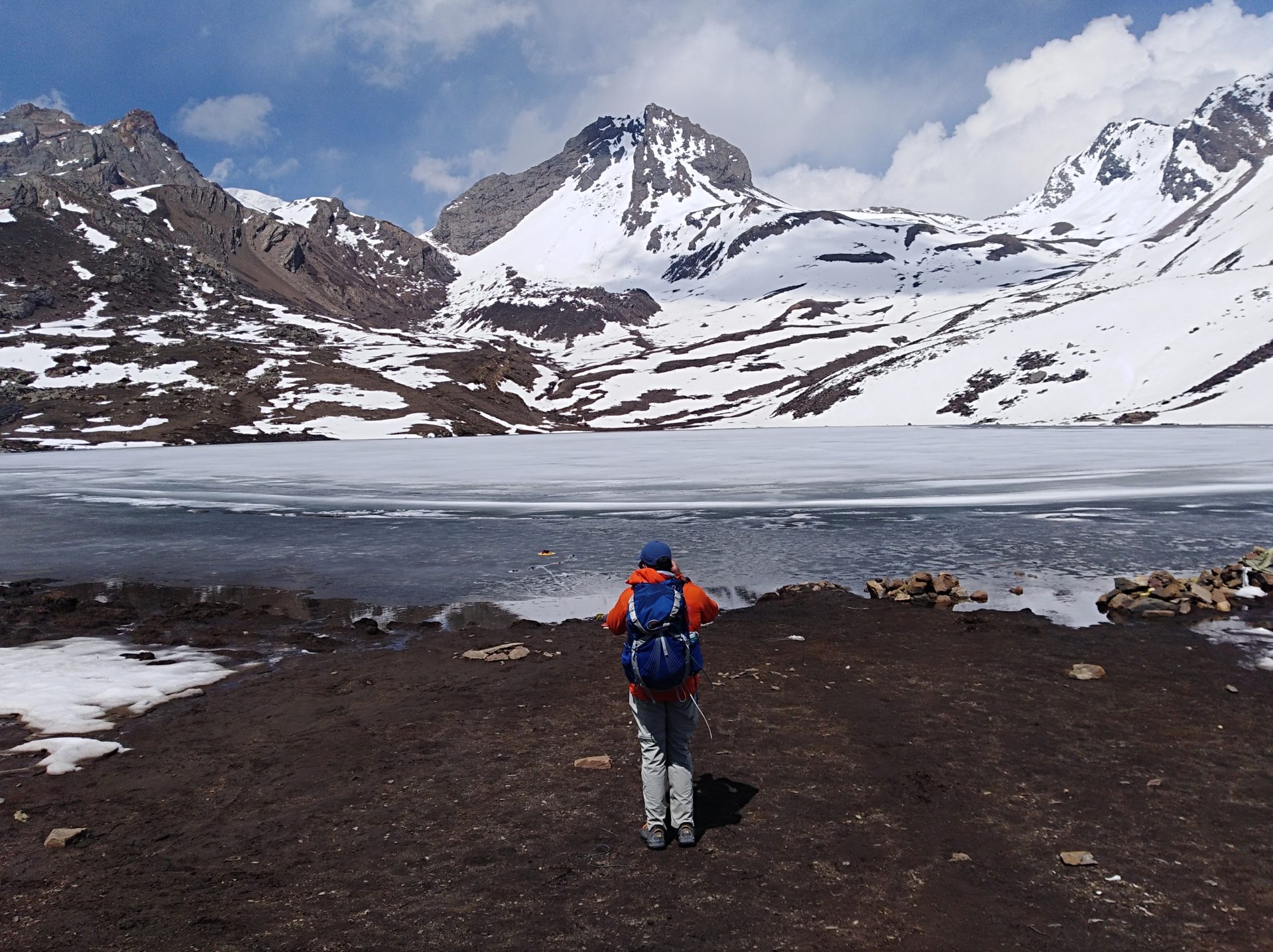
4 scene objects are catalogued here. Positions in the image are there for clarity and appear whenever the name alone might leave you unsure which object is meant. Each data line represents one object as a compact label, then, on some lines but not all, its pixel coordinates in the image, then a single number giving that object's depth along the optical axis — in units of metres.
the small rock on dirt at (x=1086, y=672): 11.43
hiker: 6.96
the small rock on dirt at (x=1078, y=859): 6.67
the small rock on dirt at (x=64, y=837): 7.18
